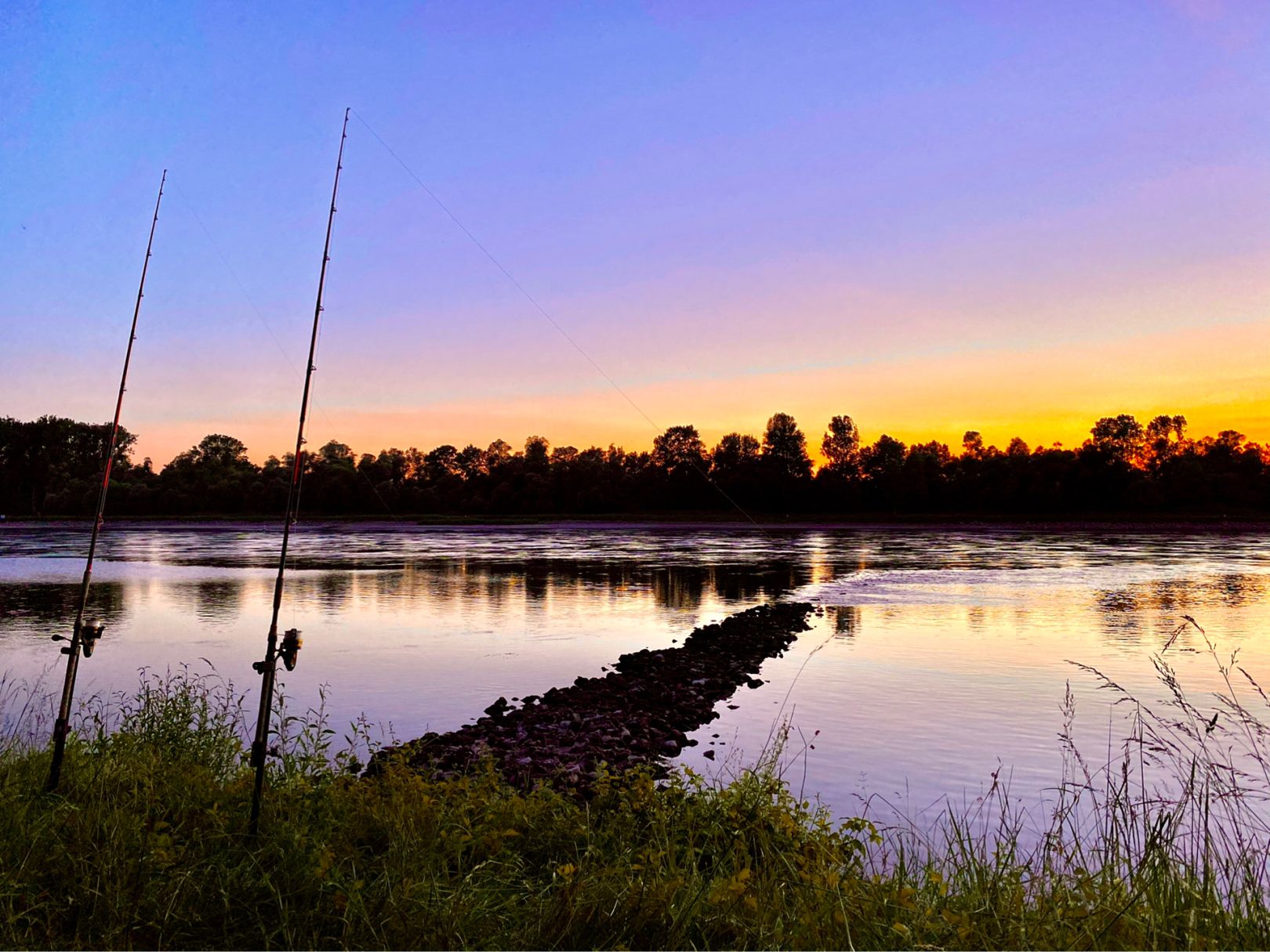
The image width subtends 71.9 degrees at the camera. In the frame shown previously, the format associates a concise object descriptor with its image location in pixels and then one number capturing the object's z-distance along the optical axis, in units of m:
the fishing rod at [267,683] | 6.20
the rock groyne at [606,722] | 10.52
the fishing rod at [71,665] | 7.06
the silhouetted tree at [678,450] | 169.50
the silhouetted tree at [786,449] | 159.75
